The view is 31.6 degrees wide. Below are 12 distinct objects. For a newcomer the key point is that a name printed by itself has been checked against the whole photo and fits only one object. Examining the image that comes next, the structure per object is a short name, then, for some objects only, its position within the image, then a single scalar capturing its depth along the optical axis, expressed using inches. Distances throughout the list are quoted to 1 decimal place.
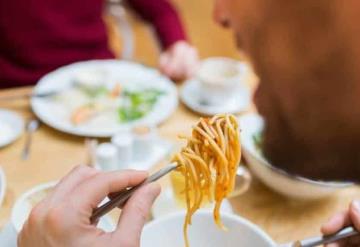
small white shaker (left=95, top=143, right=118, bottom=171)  45.9
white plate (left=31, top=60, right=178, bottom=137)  51.6
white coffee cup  56.0
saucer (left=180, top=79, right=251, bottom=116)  55.1
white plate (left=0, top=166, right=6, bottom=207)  42.9
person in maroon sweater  63.1
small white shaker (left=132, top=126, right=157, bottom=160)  48.7
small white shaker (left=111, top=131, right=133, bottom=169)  47.1
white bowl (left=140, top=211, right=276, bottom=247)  36.7
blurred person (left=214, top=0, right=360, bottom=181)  23.8
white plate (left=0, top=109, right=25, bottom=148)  49.3
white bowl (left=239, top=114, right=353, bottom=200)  42.4
